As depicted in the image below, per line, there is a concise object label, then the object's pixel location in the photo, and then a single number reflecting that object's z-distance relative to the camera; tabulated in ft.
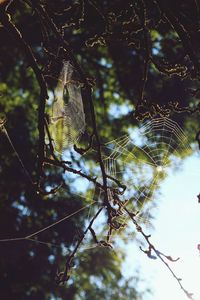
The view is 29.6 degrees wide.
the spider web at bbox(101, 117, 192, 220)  12.34
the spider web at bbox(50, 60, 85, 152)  9.09
